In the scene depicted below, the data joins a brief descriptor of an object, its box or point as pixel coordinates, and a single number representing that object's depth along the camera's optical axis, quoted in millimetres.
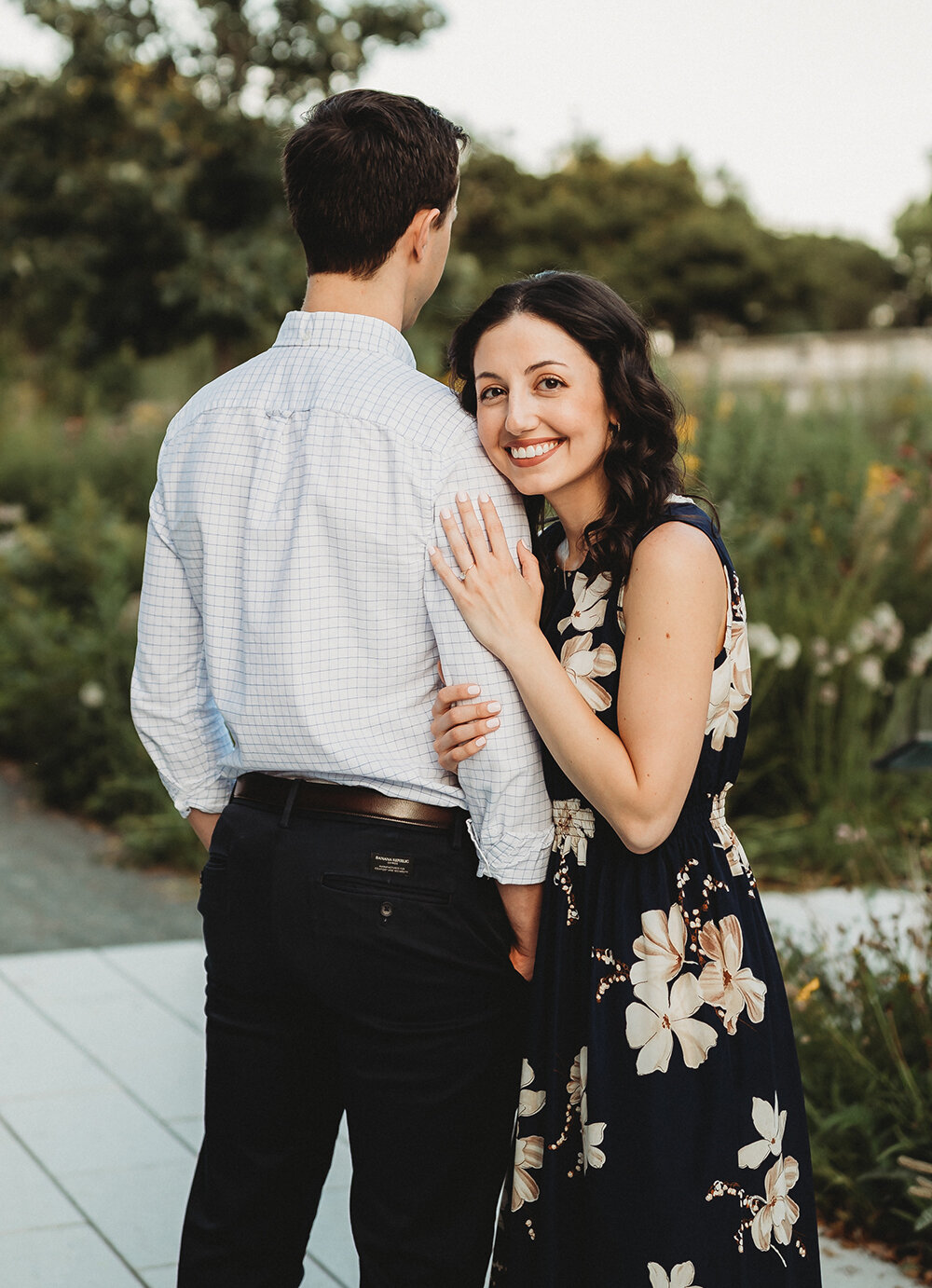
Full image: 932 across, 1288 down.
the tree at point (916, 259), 43656
